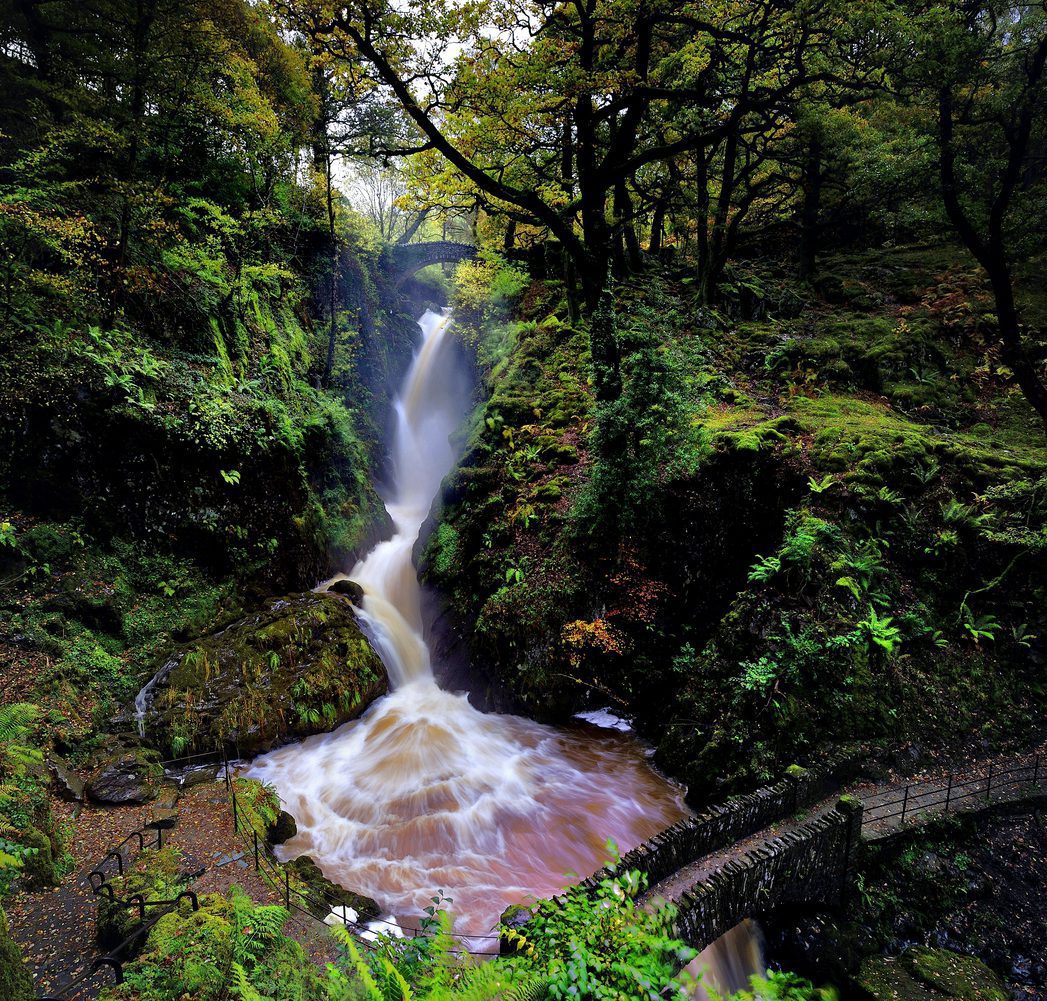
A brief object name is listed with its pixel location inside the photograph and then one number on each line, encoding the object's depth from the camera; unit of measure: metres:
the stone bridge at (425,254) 24.31
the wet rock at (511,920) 4.30
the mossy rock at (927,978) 4.79
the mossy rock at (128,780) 6.61
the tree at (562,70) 7.06
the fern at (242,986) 2.76
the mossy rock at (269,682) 8.18
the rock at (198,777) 7.50
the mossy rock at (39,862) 5.02
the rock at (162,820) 6.12
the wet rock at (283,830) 6.98
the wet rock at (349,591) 12.16
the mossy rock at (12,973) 2.83
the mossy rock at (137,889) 4.46
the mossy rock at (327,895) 5.70
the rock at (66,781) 6.39
